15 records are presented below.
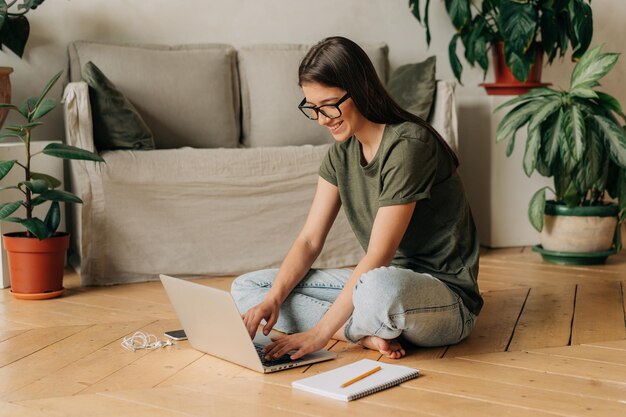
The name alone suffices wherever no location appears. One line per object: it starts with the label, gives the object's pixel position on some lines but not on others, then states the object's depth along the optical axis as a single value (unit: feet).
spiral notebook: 6.11
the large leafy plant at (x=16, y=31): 11.44
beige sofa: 10.38
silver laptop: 6.39
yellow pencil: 6.23
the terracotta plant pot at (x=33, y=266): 9.60
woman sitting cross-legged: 6.79
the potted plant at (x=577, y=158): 10.92
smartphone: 7.68
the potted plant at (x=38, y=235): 9.43
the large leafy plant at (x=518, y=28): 11.89
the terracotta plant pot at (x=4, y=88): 11.02
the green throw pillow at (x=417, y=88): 11.99
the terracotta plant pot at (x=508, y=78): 12.73
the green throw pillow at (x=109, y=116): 10.69
